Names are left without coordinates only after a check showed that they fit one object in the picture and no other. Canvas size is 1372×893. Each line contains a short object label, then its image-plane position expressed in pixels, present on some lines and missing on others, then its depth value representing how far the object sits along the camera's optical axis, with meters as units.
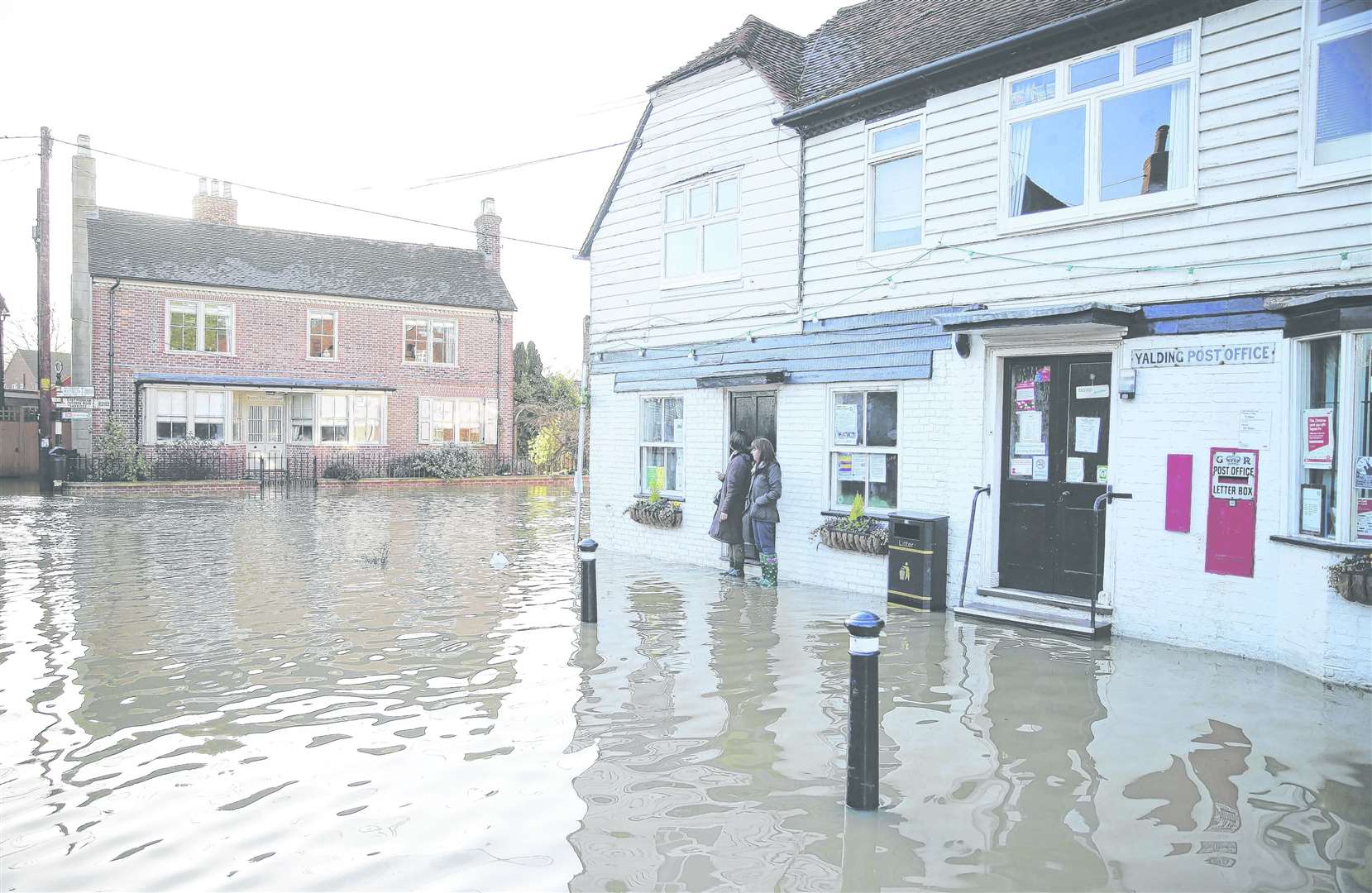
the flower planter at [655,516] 13.91
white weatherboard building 7.62
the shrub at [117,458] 28.08
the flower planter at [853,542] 10.88
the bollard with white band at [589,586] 9.06
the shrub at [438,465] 34.25
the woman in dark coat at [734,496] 12.01
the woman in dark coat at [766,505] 11.80
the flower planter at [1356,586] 6.80
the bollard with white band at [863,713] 4.82
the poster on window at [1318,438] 7.39
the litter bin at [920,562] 10.08
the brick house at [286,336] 31.14
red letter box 7.93
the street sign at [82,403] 26.11
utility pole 26.20
